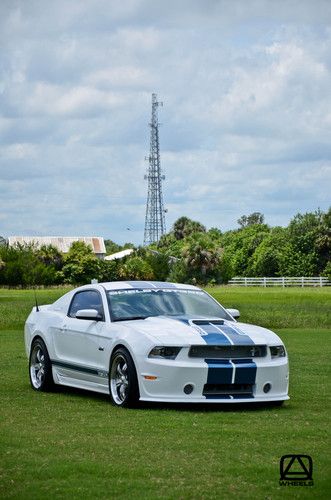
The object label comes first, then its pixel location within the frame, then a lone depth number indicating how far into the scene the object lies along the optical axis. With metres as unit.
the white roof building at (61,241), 164.00
